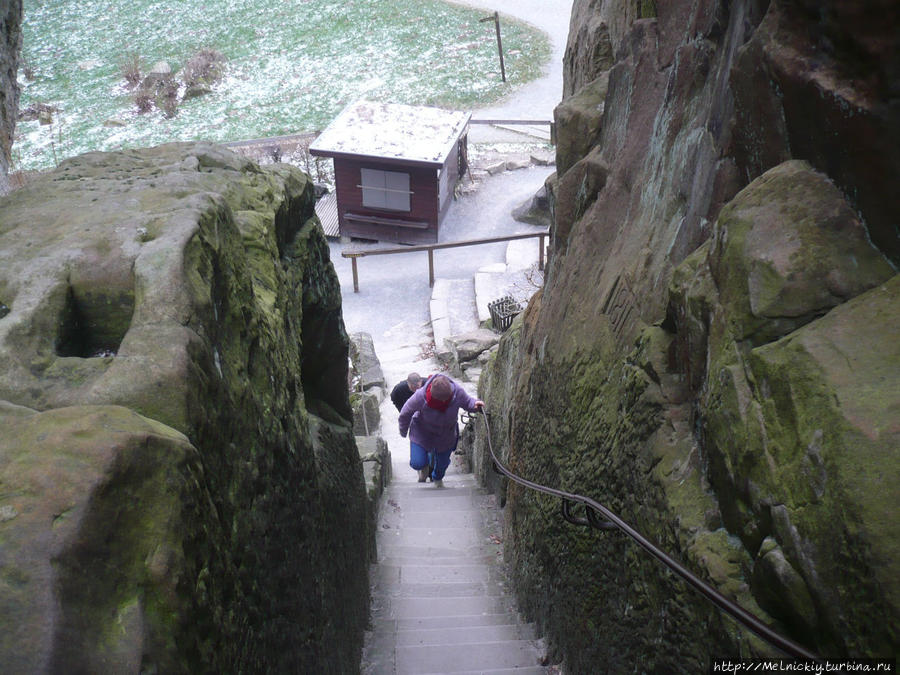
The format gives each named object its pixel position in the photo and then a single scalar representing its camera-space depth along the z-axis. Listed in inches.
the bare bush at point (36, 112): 941.8
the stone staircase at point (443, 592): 186.2
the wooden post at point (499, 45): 932.0
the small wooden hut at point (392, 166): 650.2
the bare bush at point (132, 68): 1023.0
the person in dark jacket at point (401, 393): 322.3
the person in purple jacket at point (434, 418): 277.0
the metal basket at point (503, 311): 506.6
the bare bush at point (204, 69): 996.6
